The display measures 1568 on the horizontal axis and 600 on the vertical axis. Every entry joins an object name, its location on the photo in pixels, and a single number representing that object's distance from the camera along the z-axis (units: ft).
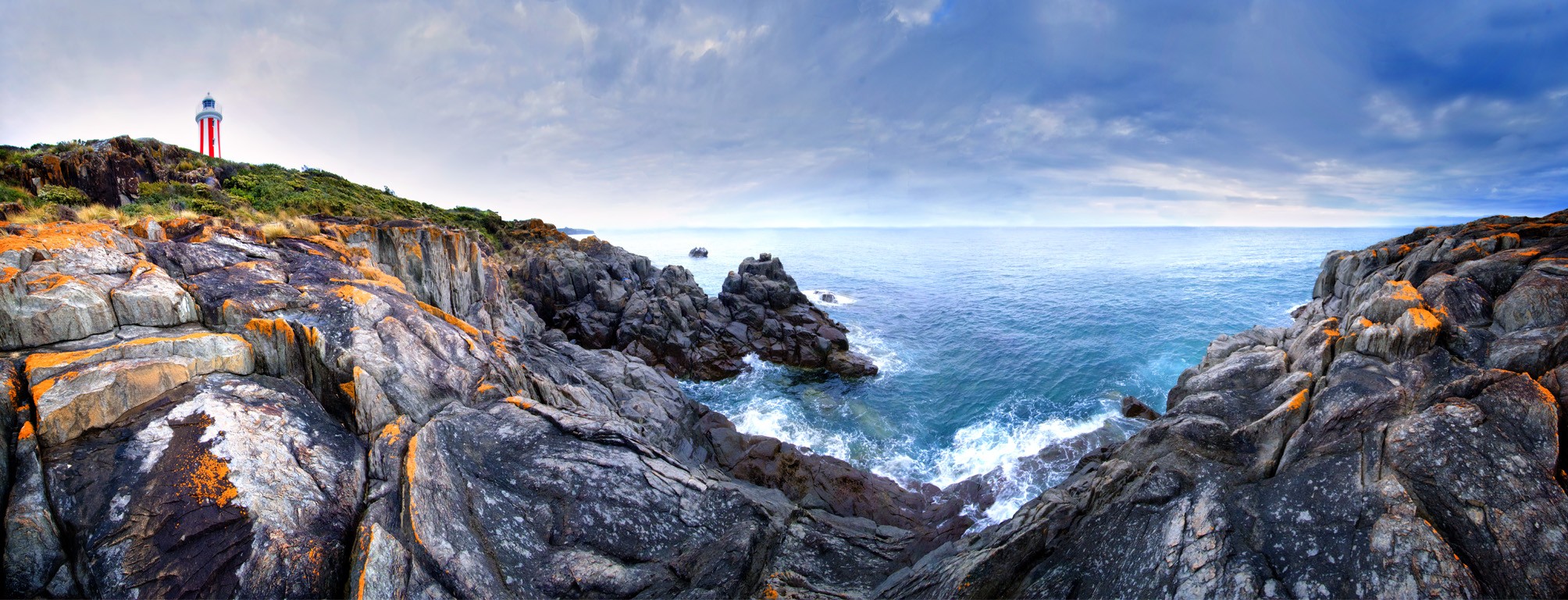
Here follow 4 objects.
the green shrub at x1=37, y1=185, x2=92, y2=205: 72.79
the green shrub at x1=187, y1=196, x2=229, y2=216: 79.56
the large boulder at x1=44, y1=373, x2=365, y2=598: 24.50
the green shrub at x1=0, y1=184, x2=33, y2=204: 68.23
